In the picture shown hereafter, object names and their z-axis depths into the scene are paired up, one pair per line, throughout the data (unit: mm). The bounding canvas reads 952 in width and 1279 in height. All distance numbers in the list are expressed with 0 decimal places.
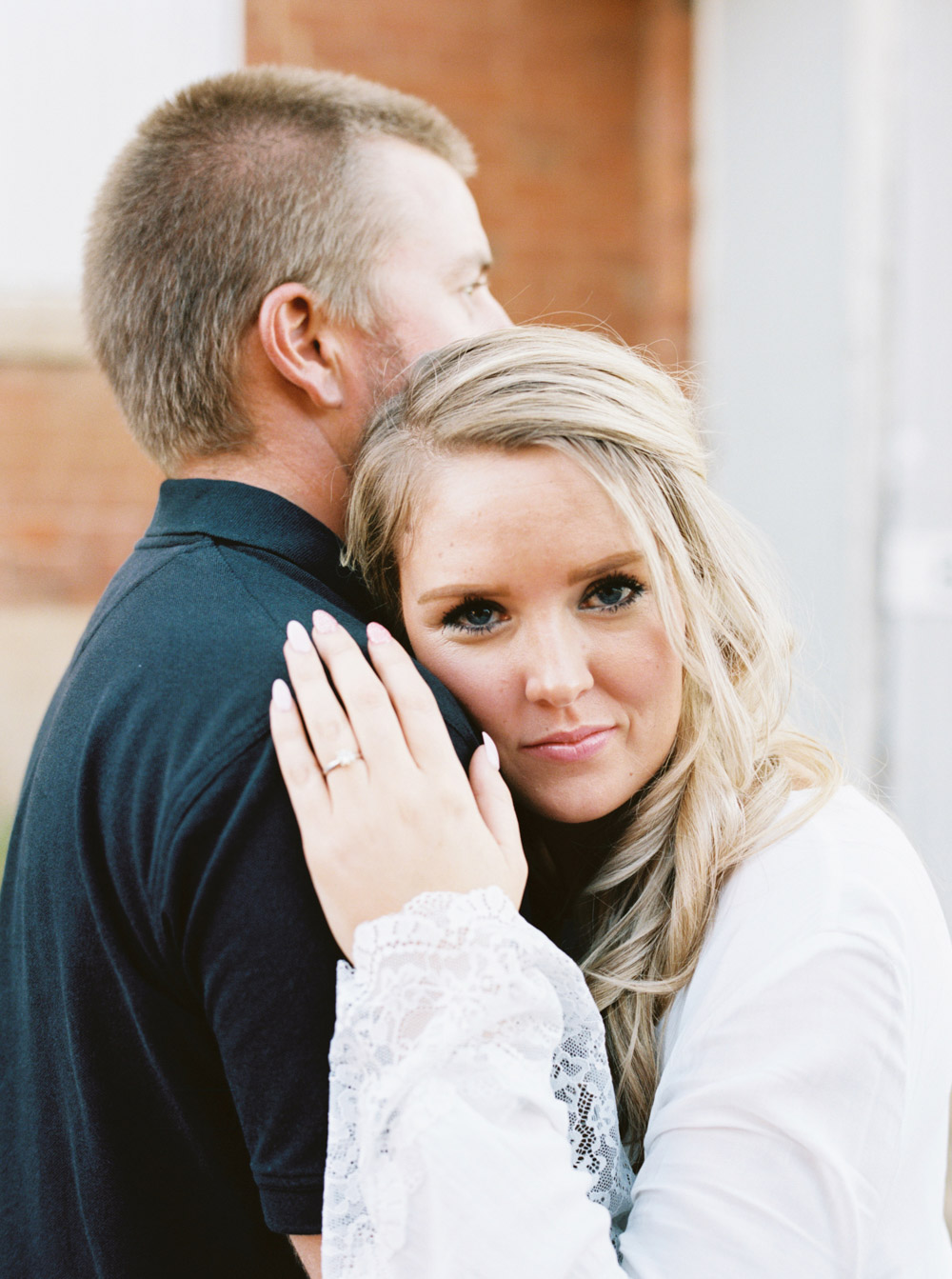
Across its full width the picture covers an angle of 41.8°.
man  1188
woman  1137
